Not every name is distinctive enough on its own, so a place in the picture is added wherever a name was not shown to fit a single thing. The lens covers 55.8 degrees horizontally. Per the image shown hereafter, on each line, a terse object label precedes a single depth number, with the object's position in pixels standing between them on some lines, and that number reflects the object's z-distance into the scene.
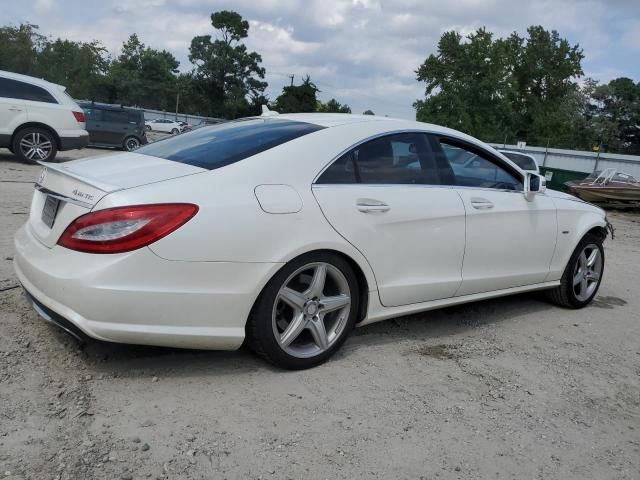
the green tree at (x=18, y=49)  54.97
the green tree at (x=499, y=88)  50.84
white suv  11.53
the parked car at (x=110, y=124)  19.73
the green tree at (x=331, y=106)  60.59
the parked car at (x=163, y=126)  49.12
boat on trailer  19.73
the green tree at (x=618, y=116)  67.56
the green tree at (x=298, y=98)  58.07
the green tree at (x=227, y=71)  78.38
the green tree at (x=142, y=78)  76.31
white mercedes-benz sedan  2.87
